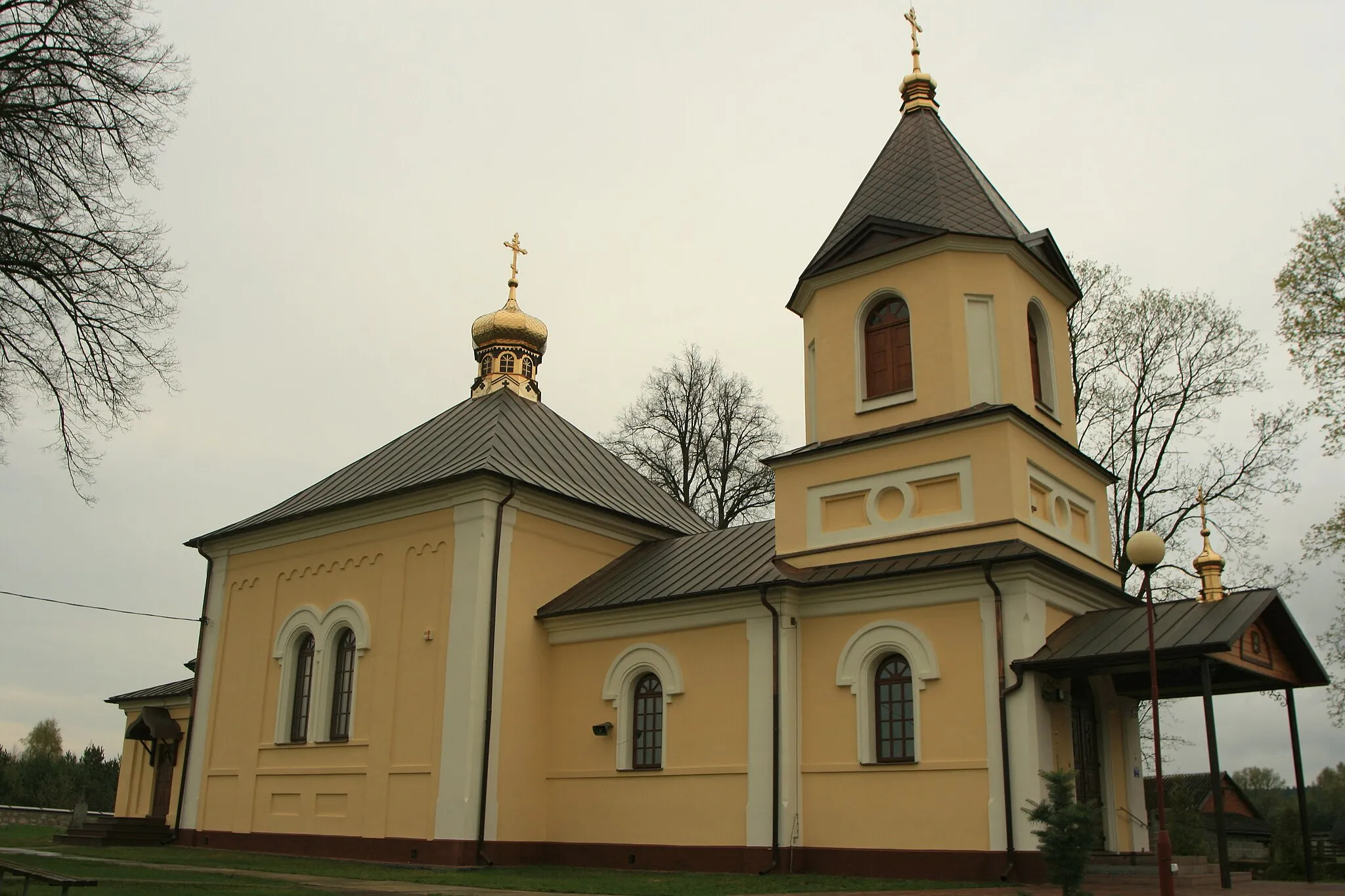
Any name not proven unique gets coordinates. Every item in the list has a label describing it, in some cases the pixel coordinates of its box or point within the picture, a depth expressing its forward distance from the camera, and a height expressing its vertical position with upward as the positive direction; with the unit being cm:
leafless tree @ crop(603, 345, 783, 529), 3250 +920
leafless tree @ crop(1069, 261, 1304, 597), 2286 +782
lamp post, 1048 +217
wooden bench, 915 -96
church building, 1439 +204
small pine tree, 951 -42
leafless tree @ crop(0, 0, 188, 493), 1116 +597
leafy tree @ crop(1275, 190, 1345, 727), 1942 +819
